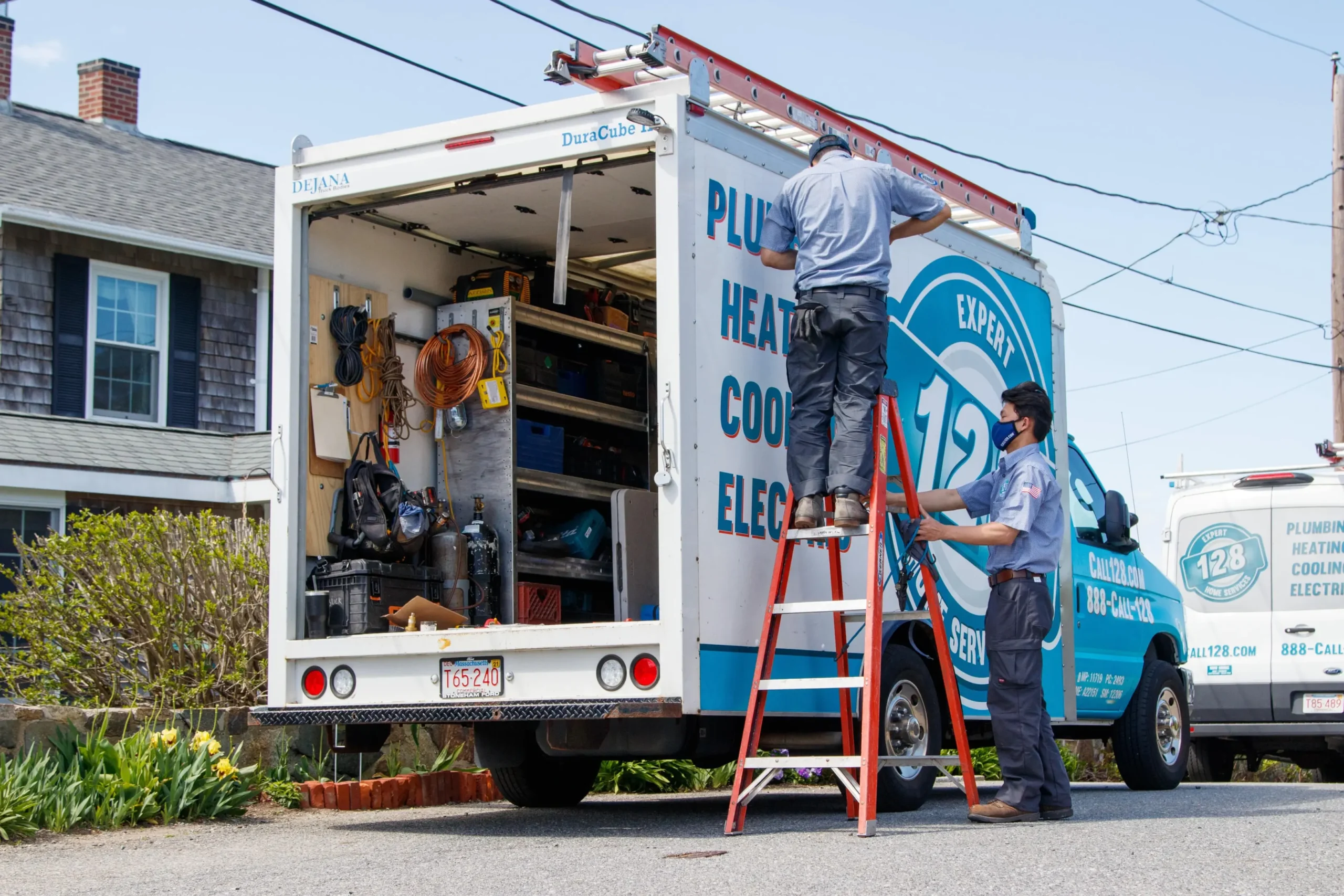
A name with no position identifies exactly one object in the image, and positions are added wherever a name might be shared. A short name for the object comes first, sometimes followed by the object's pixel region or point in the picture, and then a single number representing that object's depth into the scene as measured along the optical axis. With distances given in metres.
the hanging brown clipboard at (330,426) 7.70
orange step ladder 6.44
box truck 6.63
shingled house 15.94
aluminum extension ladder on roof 6.67
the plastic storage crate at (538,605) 8.38
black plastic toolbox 7.45
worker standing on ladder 6.75
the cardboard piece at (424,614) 7.34
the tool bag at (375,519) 7.69
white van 11.59
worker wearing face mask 6.96
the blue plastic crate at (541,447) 8.76
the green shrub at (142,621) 9.42
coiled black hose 7.83
